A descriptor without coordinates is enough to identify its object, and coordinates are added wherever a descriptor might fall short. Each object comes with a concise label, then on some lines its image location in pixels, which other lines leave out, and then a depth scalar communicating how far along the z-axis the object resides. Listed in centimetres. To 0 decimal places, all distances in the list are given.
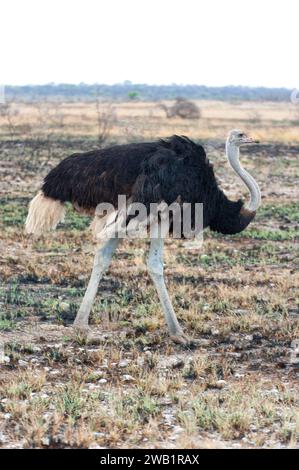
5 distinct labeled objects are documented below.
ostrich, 1333
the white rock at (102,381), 1179
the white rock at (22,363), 1245
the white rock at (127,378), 1187
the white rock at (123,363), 1246
